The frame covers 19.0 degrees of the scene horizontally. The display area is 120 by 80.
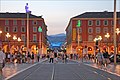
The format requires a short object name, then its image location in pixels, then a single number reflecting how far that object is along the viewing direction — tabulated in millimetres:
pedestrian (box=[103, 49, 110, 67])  37031
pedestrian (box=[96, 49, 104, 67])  35988
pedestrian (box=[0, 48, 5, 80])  17922
